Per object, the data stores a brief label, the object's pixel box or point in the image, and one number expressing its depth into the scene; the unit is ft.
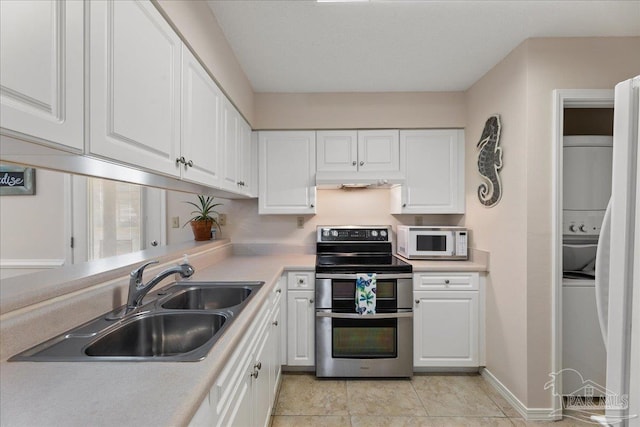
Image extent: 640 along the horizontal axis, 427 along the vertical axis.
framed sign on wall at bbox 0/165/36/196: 7.55
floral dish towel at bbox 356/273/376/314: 8.09
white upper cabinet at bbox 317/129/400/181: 9.59
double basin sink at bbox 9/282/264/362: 3.05
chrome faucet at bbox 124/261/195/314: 4.22
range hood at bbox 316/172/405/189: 9.23
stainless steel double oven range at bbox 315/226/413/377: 8.18
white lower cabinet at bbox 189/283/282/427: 2.98
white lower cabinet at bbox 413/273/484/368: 8.39
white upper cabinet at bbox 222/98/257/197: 6.91
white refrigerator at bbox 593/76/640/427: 3.05
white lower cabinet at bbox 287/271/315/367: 8.38
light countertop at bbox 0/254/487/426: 2.09
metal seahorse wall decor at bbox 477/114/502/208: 7.77
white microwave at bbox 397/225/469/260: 9.11
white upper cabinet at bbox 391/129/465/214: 9.56
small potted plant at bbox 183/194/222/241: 9.29
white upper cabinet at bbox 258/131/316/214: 9.66
